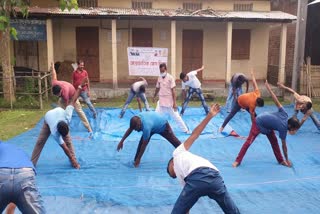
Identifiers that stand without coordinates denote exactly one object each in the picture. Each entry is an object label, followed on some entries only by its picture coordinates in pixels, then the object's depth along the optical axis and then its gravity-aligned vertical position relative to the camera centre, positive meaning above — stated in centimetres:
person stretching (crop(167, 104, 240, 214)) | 362 -126
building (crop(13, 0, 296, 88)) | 1539 +51
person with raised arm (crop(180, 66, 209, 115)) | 1123 -112
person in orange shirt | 776 -108
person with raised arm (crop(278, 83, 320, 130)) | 816 -117
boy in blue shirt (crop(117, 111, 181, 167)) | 636 -134
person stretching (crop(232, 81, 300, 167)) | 652 -135
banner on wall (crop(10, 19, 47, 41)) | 1415 +74
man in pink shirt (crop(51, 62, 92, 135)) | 771 -89
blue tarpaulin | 522 -210
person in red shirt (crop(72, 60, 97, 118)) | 1071 -78
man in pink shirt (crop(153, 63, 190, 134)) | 941 -120
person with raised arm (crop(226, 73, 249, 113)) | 1059 -94
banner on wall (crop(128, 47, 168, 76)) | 1450 -37
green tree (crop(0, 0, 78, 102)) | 1270 -61
